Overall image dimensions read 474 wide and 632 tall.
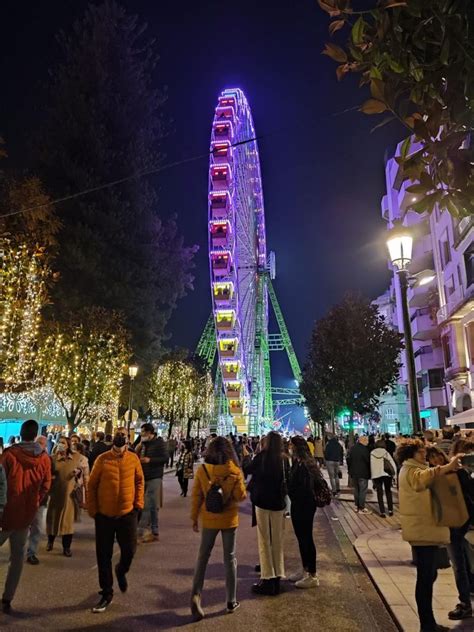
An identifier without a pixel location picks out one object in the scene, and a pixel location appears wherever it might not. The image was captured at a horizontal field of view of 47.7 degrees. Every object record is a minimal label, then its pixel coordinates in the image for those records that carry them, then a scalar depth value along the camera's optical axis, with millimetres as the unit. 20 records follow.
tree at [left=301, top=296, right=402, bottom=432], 27188
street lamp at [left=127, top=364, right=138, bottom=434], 25438
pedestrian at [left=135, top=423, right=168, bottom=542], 10312
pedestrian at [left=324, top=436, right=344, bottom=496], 16250
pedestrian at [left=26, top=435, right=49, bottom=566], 8125
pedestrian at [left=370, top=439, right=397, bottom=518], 12852
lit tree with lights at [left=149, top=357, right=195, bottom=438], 42906
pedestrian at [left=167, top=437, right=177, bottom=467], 29252
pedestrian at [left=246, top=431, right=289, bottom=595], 6629
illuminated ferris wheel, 35750
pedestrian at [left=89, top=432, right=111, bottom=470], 11328
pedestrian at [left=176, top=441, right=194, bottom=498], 16703
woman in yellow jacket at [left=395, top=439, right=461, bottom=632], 5055
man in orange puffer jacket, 6211
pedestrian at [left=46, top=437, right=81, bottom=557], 8938
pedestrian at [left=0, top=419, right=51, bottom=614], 5914
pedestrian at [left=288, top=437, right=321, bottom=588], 7031
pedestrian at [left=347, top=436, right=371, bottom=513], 13164
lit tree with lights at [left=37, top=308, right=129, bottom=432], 23656
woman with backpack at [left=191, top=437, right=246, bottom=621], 5871
